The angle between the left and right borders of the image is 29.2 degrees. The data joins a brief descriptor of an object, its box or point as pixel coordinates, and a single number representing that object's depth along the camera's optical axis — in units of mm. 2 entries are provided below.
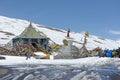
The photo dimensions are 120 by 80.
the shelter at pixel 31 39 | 48110
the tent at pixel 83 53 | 40114
